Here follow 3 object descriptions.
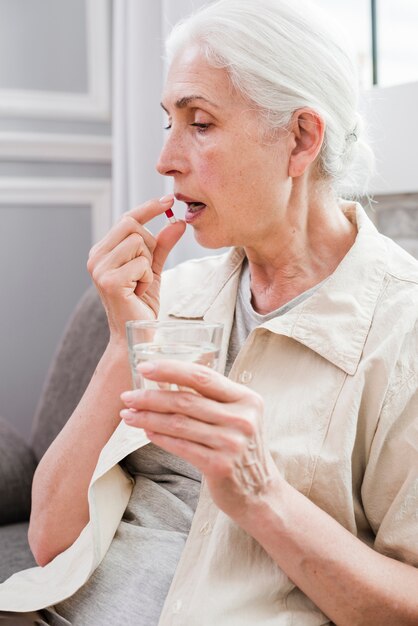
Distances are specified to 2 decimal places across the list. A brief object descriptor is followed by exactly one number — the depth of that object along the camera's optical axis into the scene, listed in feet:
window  6.89
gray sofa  6.59
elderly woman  3.70
